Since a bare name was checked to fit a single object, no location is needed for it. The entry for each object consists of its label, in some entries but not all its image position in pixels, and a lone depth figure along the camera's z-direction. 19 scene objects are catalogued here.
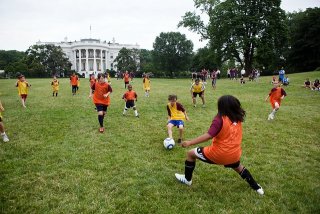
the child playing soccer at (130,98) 13.38
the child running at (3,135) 8.68
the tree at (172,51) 77.88
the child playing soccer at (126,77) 30.34
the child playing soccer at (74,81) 23.95
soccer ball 7.85
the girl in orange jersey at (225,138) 4.64
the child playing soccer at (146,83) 21.85
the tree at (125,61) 89.28
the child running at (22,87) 16.52
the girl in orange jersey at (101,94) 10.17
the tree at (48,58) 84.05
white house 113.69
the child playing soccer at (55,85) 22.17
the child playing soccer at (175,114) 8.51
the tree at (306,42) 56.03
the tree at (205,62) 52.00
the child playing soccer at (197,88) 15.62
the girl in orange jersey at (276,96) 12.27
